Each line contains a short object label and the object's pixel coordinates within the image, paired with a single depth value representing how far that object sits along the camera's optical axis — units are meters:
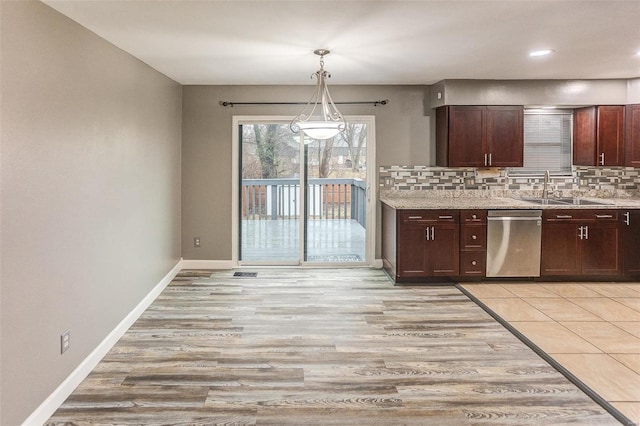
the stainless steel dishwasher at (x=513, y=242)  5.67
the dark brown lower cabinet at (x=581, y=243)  5.70
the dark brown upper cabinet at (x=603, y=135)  6.00
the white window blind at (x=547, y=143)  6.36
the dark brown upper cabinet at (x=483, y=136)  5.97
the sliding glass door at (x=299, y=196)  6.56
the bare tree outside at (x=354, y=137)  6.54
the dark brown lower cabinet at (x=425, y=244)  5.64
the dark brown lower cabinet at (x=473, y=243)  5.67
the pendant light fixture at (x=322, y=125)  4.20
